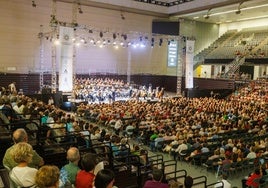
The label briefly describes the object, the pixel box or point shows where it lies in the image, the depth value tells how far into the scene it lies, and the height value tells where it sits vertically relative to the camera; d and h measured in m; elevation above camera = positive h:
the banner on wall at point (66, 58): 15.91 +0.99
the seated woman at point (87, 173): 3.06 -1.04
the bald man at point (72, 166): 3.25 -1.03
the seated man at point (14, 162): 3.25 -0.95
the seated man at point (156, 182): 3.69 -1.35
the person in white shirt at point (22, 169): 2.94 -0.97
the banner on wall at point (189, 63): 22.50 +1.22
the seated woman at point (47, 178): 2.53 -0.90
